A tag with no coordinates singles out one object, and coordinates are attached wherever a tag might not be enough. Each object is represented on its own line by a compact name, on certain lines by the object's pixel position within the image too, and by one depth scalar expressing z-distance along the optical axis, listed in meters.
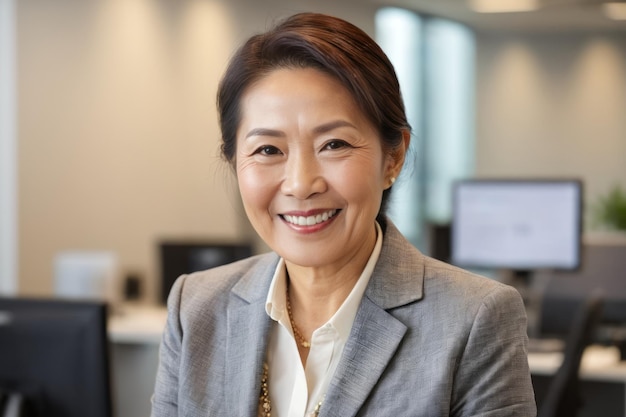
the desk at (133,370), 4.80
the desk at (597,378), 3.94
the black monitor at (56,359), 1.72
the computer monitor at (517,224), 4.47
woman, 1.42
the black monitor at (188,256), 5.33
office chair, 3.47
